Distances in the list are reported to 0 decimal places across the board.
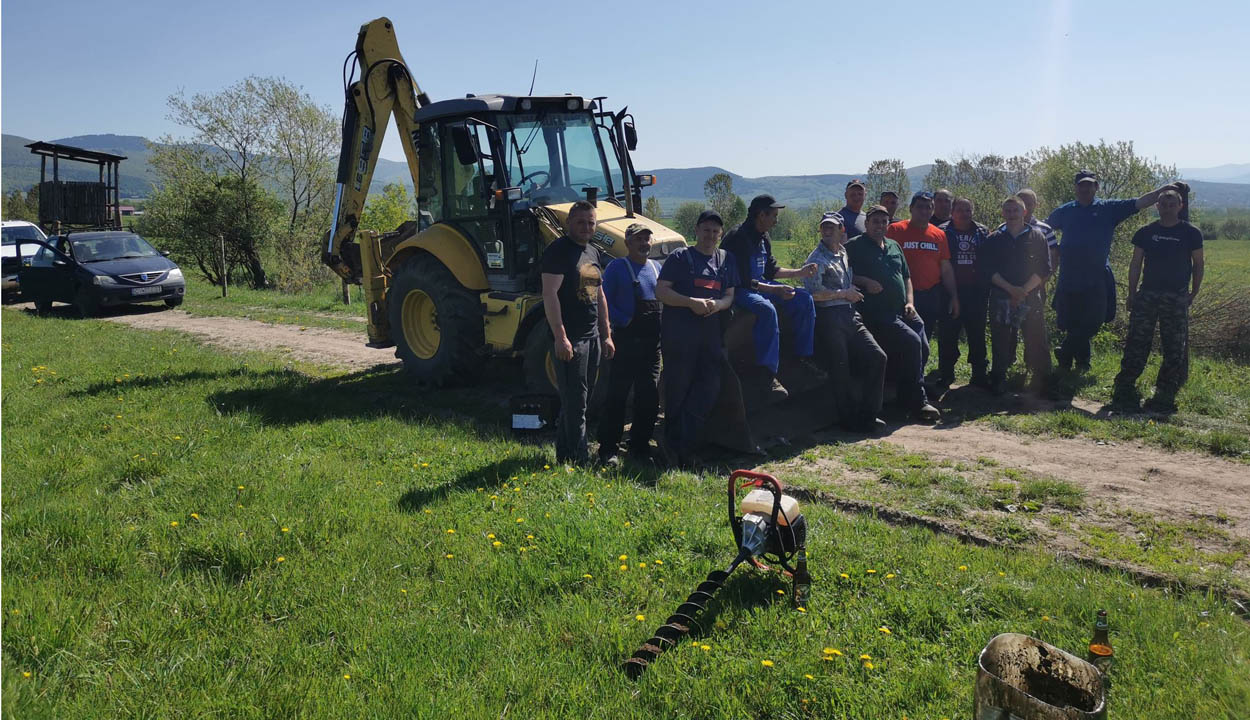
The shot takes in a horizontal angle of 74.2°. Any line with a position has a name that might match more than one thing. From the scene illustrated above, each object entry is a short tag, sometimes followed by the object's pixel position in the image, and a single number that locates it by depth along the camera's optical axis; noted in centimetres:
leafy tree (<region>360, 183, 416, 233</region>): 2859
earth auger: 381
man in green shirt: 760
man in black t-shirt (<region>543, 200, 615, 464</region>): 580
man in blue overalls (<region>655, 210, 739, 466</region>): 618
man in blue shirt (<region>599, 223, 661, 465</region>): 611
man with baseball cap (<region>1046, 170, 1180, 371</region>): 851
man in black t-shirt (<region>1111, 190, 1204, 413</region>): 781
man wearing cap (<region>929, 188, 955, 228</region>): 894
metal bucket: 235
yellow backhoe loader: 794
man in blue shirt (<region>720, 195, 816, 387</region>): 675
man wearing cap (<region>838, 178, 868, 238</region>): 843
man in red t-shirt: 839
